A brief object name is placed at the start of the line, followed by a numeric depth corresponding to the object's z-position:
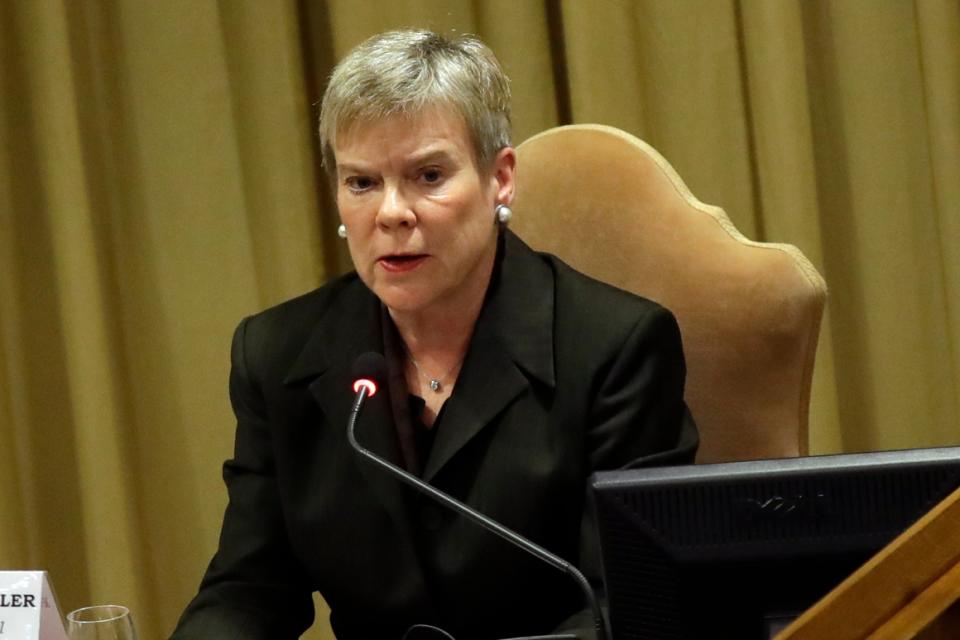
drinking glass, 5.63
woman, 5.90
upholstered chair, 6.02
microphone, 5.60
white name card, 5.63
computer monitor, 5.48
